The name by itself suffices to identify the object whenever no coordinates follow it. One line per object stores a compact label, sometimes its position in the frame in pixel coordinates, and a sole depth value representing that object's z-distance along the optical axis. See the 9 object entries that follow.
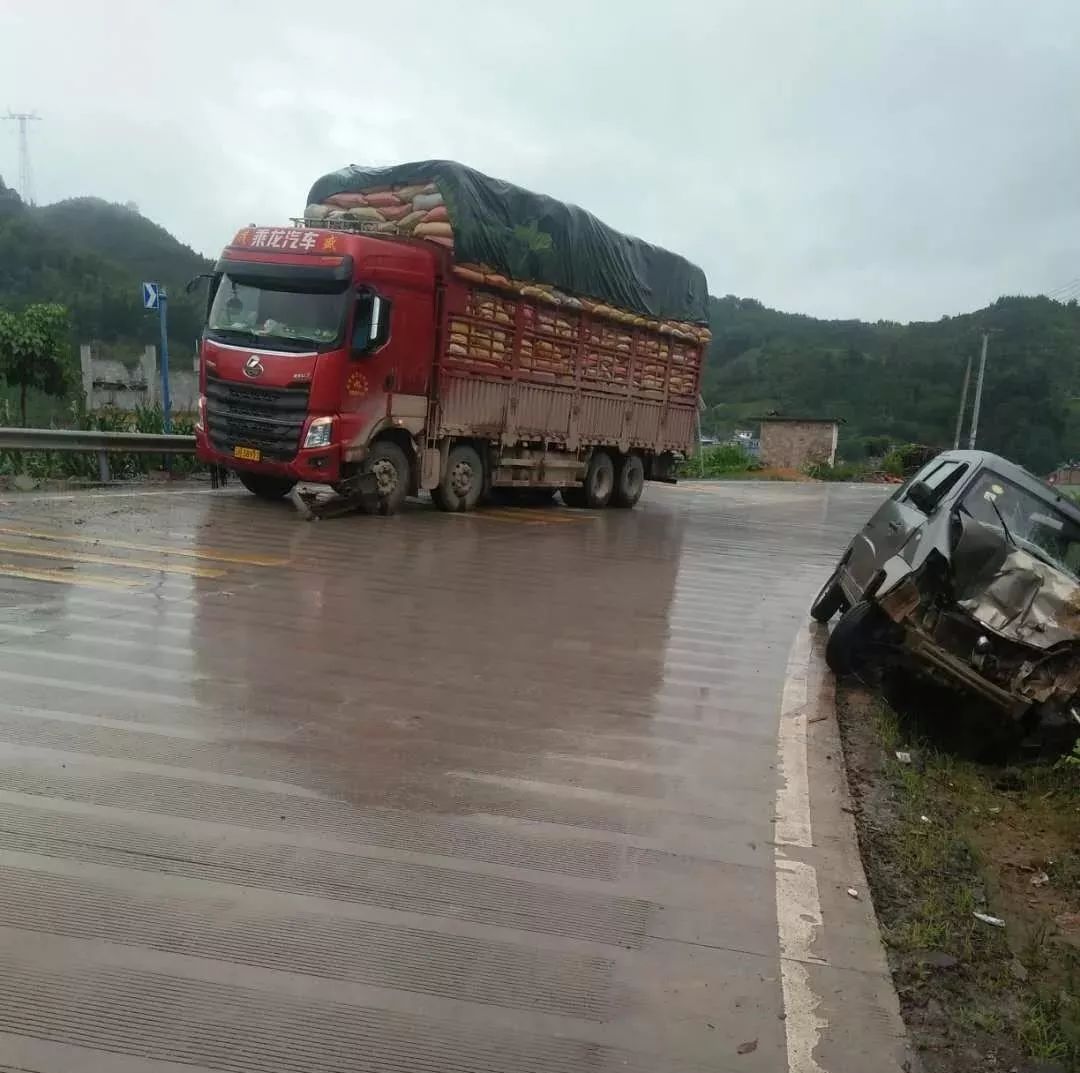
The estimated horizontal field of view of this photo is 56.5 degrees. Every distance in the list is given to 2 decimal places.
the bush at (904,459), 46.80
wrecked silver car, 5.49
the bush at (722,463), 42.34
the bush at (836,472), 51.48
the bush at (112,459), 14.70
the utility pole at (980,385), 44.16
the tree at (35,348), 16.75
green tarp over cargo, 13.27
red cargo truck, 12.07
